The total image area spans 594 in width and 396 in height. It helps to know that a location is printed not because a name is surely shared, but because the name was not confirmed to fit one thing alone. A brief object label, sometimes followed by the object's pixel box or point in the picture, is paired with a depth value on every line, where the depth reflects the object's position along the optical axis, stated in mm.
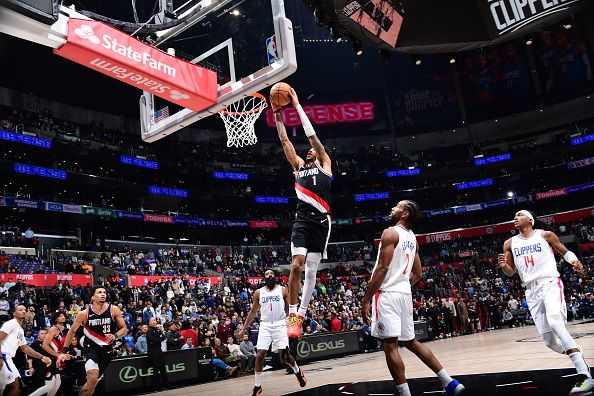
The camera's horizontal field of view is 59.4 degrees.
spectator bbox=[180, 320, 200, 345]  14297
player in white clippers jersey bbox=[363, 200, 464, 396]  4961
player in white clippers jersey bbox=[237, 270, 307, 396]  8750
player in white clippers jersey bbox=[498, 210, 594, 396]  5609
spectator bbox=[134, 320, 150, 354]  12938
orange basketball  5301
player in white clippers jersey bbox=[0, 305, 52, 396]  7914
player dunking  5258
